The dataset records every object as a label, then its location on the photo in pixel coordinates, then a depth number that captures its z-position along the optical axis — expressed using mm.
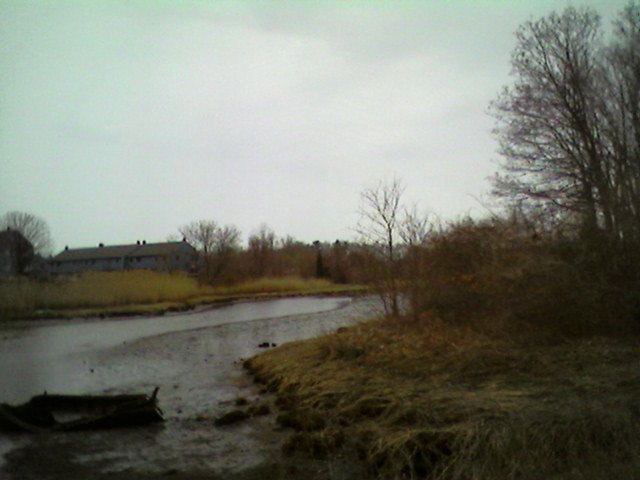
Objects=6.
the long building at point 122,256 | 85625
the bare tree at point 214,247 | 64375
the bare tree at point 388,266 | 16984
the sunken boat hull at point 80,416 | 10320
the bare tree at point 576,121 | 19000
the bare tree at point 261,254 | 73875
